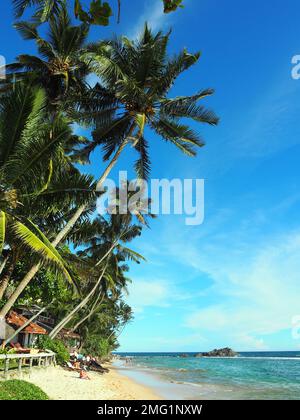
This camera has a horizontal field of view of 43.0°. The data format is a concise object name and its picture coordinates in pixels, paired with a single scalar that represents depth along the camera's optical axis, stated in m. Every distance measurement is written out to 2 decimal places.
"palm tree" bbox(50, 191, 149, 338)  27.43
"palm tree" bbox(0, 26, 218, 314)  14.02
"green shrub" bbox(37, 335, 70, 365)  24.50
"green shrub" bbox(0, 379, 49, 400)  9.33
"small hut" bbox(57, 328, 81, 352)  38.23
